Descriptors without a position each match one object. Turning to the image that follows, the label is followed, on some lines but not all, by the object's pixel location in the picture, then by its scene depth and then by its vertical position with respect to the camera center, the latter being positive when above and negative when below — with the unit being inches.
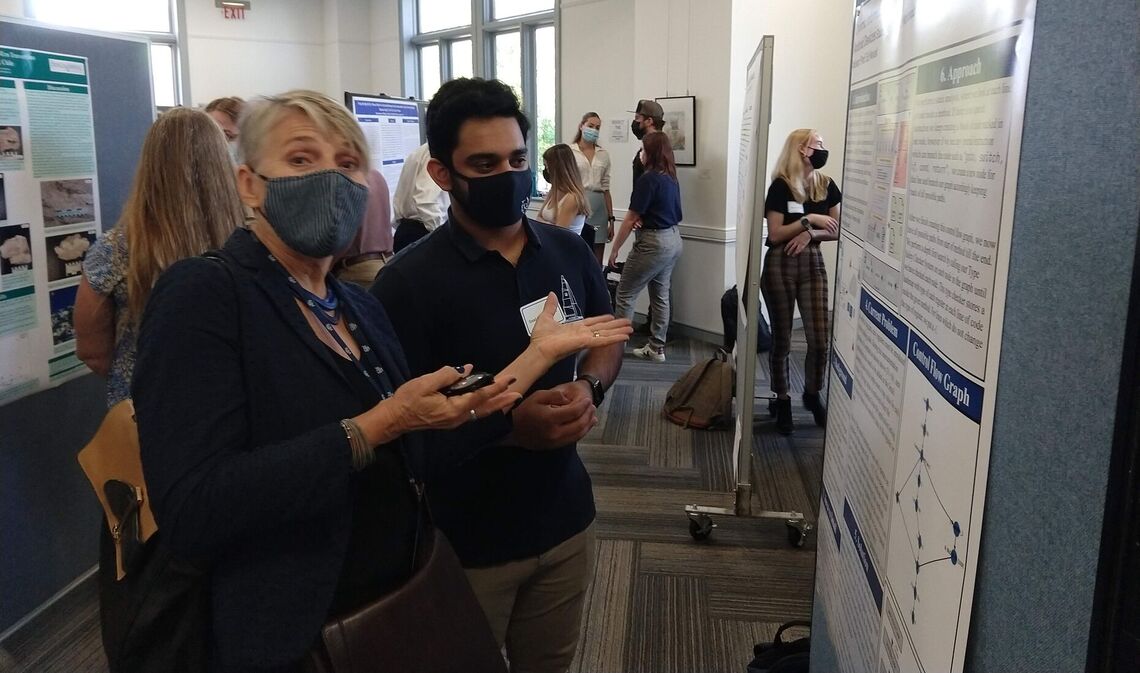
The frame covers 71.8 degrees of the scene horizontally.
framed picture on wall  224.2 +16.0
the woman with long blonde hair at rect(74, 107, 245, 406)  75.5 -3.5
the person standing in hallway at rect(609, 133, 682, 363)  203.3 -15.5
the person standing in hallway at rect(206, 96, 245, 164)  142.6 +11.7
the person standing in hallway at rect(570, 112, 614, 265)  240.4 +3.1
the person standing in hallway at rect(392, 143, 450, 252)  190.4 -5.4
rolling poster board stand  90.7 -10.8
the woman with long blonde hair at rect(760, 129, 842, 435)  151.3 -12.9
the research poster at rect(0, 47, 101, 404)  85.7 -4.0
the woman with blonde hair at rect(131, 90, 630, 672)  35.2 -11.3
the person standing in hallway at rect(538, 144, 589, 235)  190.1 -2.1
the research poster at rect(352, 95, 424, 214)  209.9 +14.1
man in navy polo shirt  55.3 -10.3
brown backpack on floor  165.8 -45.4
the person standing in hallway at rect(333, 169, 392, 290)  156.8 -13.5
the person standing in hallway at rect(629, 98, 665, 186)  210.8 +16.8
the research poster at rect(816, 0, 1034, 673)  26.4 -5.1
